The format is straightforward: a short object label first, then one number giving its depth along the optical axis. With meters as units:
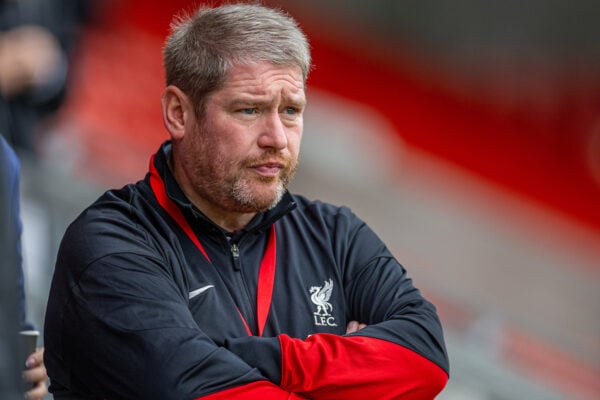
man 4.55
